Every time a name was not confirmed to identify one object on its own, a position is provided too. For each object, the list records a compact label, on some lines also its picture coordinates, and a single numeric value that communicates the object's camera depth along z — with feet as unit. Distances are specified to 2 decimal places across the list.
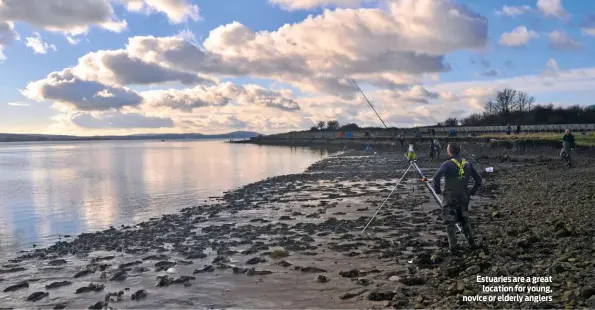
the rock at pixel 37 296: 32.29
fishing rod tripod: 35.53
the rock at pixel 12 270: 40.10
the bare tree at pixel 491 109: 448.65
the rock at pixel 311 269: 34.58
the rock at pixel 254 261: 38.11
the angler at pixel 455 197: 33.88
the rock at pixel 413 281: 28.73
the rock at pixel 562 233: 34.76
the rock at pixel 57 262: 41.39
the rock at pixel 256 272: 35.04
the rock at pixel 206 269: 36.47
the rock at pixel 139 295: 31.09
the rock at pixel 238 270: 35.79
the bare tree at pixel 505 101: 432.66
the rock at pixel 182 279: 34.16
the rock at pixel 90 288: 33.01
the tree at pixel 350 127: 628.03
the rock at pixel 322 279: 31.98
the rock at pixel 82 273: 37.17
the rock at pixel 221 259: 39.11
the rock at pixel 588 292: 21.69
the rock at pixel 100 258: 42.04
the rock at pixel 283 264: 36.70
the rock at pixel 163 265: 38.09
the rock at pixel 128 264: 39.14
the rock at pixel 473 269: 28.37
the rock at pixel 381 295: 27.07
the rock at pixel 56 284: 34.74
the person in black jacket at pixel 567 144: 93.35
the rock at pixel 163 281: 33.64
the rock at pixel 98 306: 29.40
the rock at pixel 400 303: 25.36
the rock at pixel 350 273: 32.48
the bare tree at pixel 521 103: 425.81
